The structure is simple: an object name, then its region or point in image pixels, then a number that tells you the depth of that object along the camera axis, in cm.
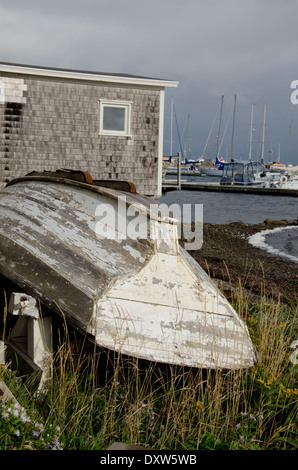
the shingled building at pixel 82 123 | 1540
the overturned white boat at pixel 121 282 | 354
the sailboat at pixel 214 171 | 8740
